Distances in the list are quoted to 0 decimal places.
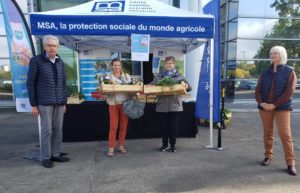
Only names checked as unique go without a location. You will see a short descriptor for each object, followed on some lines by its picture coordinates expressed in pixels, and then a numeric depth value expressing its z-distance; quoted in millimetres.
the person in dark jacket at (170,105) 5137
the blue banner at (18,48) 4742
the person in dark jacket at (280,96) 4211
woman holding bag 4984
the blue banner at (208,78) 5477
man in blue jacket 4371
